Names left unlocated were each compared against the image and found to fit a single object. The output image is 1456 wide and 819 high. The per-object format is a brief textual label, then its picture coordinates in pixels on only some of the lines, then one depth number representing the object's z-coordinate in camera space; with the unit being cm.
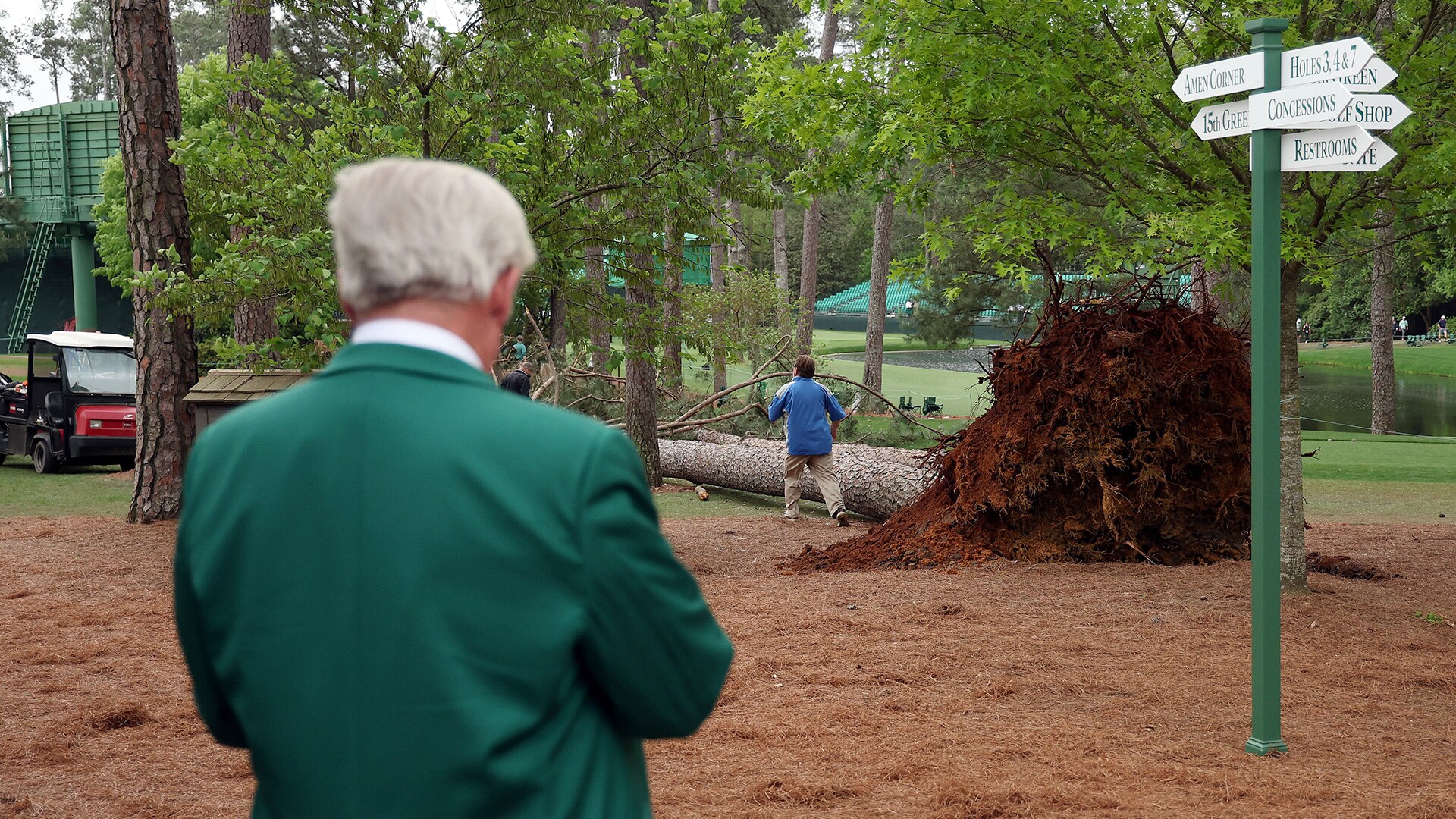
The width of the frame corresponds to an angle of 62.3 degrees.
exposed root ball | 962
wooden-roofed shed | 1199
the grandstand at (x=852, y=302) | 7288
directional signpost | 470
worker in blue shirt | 1314
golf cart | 1703
